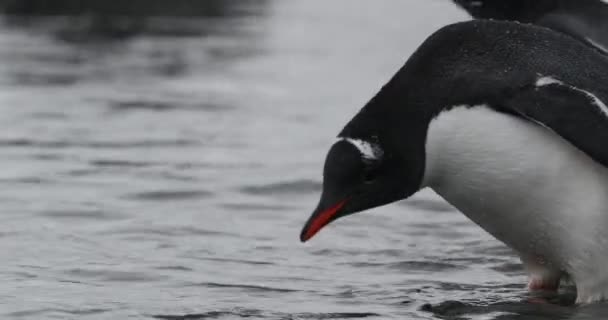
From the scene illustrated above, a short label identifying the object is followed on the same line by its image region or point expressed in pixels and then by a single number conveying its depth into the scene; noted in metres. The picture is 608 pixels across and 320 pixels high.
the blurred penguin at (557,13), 12.07
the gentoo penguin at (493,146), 9.37
